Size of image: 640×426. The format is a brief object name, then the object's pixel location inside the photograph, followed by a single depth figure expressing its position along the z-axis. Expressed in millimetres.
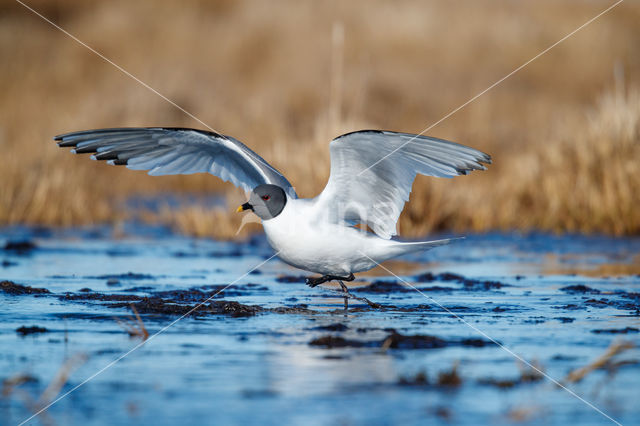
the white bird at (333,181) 14297
